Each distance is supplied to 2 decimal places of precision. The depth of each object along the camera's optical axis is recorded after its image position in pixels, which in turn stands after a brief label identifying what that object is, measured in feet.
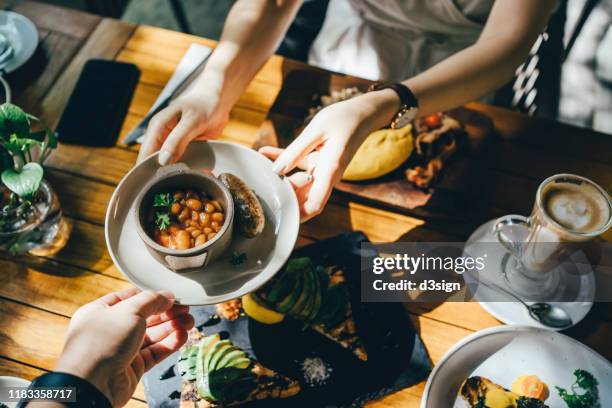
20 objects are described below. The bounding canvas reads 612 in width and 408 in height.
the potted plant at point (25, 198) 3.78
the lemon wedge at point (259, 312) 4.19
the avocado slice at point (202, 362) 3.93
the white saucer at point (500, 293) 4.22
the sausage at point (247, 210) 3.73
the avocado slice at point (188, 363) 4.07
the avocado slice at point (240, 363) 4.03
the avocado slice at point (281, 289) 4.17
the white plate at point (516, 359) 3.92
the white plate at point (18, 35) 5.46
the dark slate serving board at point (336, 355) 4.01
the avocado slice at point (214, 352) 4.00
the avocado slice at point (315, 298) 4.24
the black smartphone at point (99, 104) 5.17
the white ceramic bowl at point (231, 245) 3.57
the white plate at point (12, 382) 3.91
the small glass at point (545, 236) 3.84
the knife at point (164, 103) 5.19
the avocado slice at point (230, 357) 4.01
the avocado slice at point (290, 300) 4.15
